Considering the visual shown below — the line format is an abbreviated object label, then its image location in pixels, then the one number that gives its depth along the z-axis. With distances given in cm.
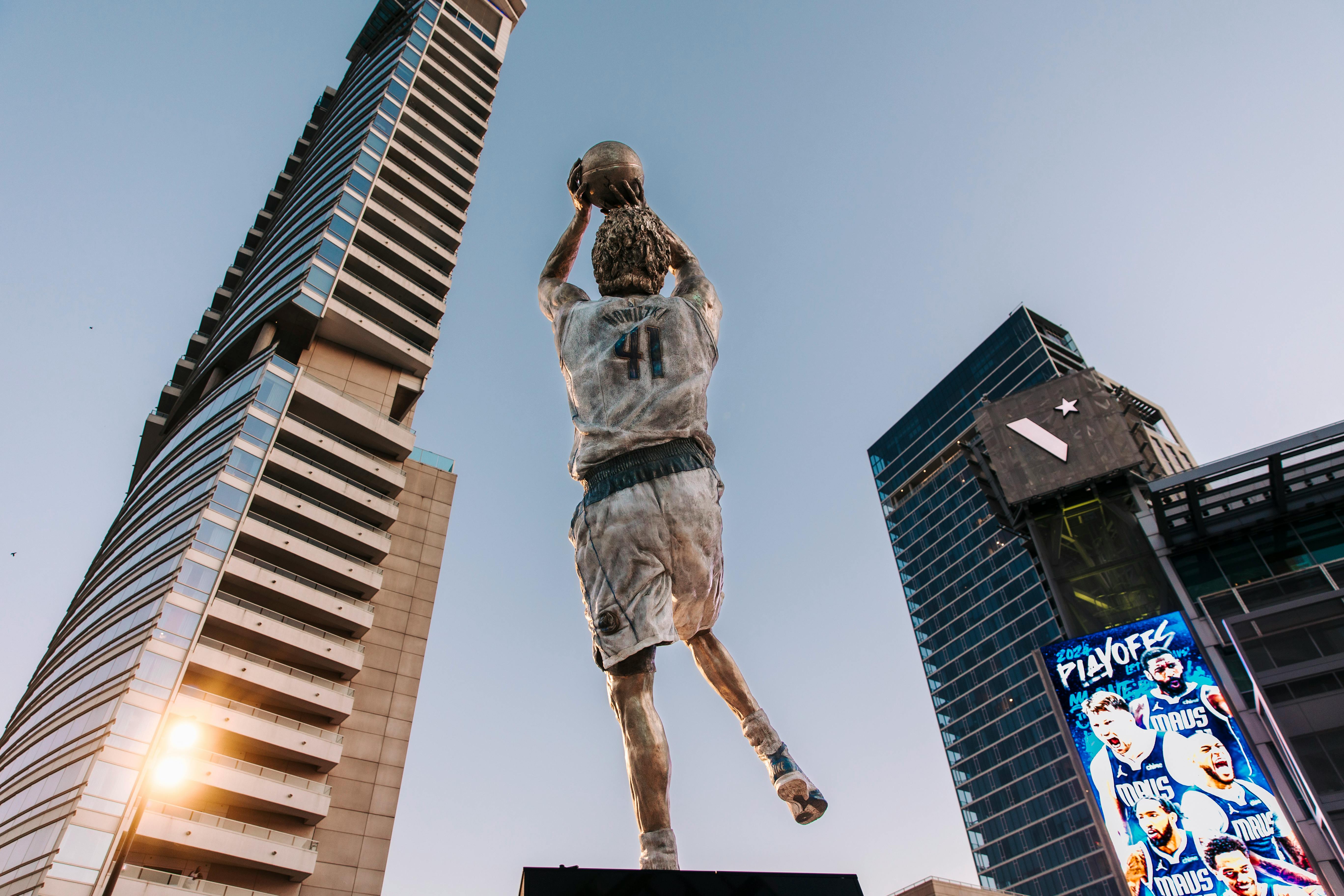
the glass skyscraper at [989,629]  7075
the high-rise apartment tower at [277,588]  2908
